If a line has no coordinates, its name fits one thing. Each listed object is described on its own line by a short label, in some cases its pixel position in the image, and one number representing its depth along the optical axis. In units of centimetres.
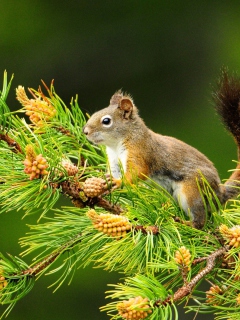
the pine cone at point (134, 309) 377
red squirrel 413
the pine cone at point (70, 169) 388
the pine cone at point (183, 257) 381
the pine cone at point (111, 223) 381
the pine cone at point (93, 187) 387
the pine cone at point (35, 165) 383
